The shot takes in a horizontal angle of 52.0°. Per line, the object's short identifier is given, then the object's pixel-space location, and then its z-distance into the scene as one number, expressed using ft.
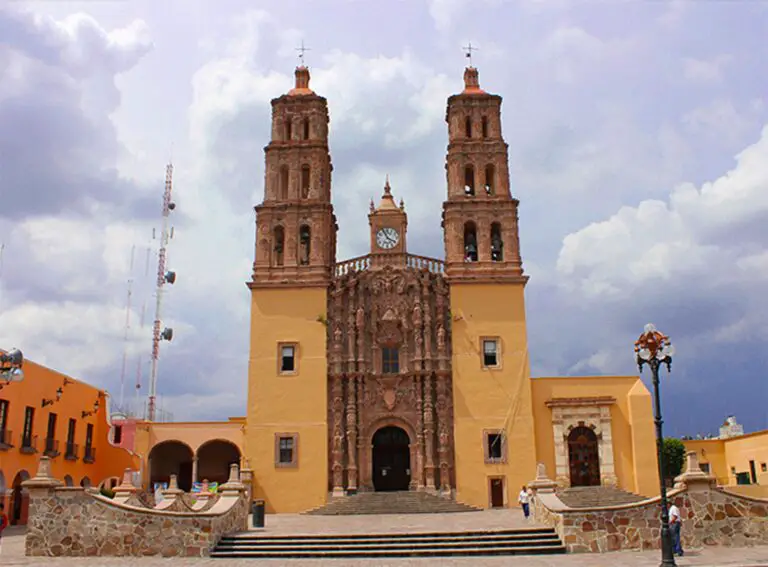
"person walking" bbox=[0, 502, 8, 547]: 55.03
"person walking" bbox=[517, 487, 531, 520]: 77.17
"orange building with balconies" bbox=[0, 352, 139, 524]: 93.47
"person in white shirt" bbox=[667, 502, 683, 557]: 55.98
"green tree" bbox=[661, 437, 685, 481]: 146.10
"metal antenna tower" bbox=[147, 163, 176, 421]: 158.42
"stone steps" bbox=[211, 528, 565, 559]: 59.41
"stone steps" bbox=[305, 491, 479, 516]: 93.45
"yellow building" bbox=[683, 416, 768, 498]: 121.29
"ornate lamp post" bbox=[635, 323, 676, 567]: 51.37
